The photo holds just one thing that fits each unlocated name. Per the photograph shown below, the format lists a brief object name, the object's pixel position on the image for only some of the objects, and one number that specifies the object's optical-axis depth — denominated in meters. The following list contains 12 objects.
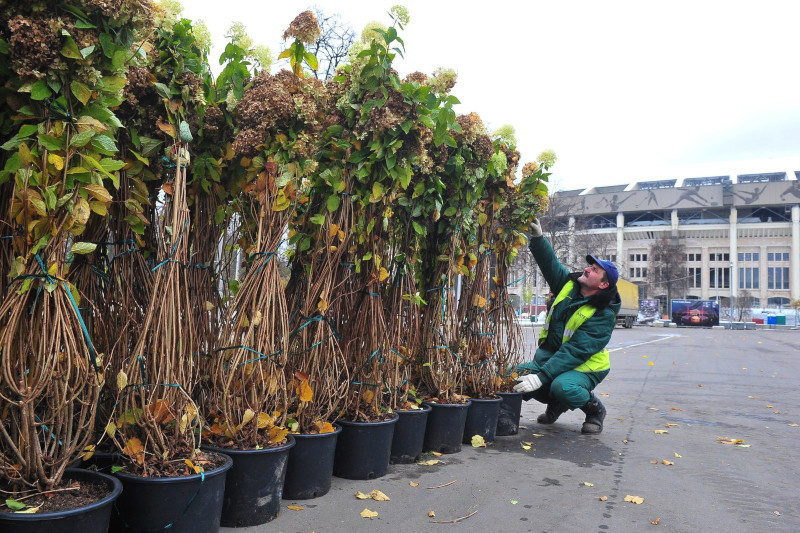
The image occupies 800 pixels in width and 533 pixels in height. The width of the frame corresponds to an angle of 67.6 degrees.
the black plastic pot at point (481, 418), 5.11
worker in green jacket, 5.50
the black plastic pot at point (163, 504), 2.56
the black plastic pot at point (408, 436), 4.32
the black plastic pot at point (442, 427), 4.69
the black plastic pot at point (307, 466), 3.47
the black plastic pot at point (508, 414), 5.57
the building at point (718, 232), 72.12
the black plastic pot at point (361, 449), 3.85
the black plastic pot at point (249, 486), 3.04
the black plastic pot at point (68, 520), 2.07
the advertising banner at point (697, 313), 46.78
